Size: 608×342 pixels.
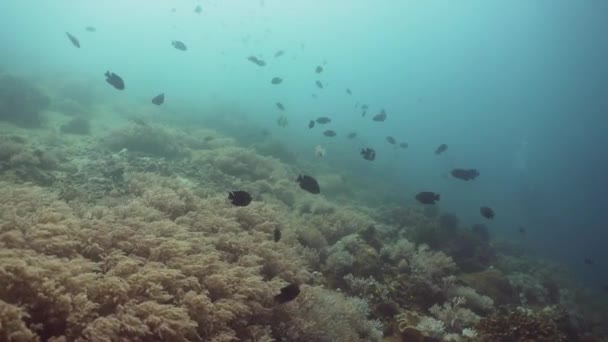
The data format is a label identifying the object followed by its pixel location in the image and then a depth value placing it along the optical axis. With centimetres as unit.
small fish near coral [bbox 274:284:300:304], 462
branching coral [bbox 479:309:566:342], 675
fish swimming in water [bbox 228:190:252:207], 562
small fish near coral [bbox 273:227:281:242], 616
